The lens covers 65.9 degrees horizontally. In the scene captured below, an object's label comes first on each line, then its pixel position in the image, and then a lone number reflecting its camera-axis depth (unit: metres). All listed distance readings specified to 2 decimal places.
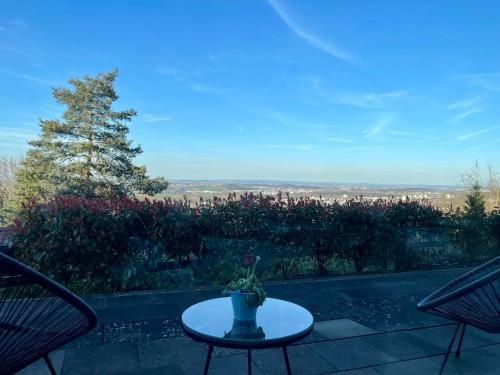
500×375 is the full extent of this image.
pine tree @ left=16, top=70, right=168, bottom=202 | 16.03
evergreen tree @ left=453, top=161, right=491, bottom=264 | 5.95
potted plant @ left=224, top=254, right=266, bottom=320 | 1.92
